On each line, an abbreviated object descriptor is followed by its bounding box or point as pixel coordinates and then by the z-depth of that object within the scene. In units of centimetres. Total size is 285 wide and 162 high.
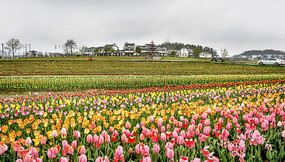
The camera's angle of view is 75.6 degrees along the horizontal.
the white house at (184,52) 12850
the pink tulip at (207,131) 269
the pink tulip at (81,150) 204
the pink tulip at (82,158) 182
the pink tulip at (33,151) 204
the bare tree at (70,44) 10638
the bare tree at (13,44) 8969
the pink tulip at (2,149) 204
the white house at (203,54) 12940
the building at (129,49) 11875
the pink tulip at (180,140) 226
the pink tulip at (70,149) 204
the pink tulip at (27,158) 179
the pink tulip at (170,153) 182
